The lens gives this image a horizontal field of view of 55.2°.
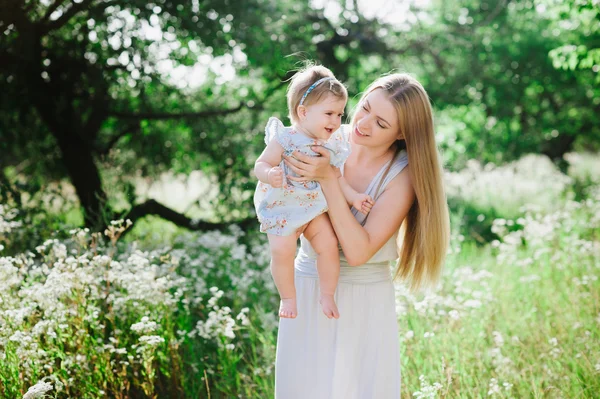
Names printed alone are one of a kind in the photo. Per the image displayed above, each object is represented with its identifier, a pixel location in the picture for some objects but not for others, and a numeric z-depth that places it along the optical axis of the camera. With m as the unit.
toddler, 2.54
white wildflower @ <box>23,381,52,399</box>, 2.46
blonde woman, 2.57
